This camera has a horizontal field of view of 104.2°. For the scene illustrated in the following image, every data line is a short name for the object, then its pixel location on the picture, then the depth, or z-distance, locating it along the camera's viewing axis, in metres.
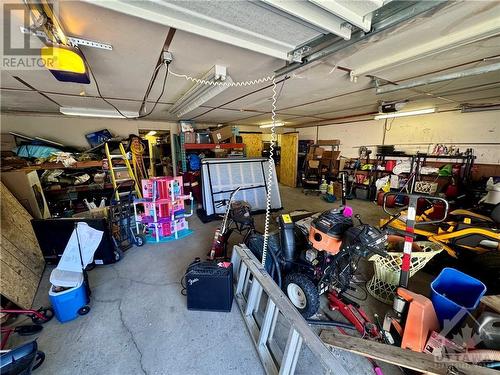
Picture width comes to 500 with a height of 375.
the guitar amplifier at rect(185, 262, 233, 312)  1.81
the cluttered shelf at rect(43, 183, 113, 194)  3.92
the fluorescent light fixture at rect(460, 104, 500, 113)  3.73
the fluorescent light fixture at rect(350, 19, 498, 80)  1.18
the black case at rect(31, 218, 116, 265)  2.49
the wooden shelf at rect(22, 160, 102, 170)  3.54
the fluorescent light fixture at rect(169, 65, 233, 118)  1.75
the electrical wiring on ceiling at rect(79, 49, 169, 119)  1.70
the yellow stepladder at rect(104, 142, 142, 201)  3.93
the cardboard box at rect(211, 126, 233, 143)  5.37
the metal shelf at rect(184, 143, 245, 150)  4.85
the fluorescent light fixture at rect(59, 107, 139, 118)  3.37
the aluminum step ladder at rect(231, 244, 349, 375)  1.12
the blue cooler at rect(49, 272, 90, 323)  1.73
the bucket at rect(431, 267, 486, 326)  1.38
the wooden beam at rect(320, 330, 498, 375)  1.08
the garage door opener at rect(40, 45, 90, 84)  1.07
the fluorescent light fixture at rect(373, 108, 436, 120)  3.97
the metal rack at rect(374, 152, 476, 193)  4.09
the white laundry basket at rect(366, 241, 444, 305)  1.78
